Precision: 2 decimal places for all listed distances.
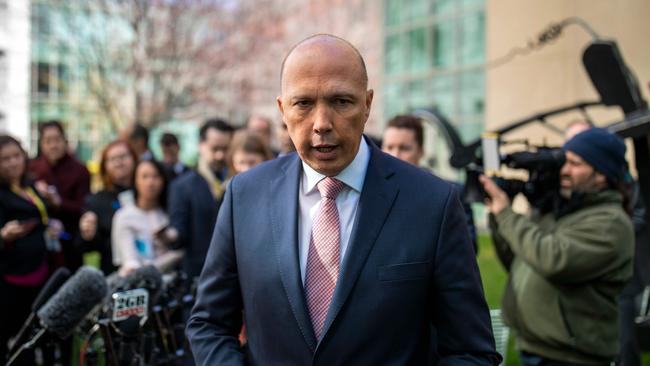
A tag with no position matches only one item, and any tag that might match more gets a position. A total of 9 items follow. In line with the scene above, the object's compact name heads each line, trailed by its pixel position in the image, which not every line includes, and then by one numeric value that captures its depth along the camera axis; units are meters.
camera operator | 3.63
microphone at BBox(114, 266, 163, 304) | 3.59
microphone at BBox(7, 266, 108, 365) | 3.46
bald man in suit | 2.05
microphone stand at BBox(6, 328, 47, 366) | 3.60
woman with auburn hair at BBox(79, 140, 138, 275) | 5.94
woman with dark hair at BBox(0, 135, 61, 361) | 5.27
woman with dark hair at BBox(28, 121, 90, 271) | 6.96
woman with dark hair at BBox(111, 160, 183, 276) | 5.28
